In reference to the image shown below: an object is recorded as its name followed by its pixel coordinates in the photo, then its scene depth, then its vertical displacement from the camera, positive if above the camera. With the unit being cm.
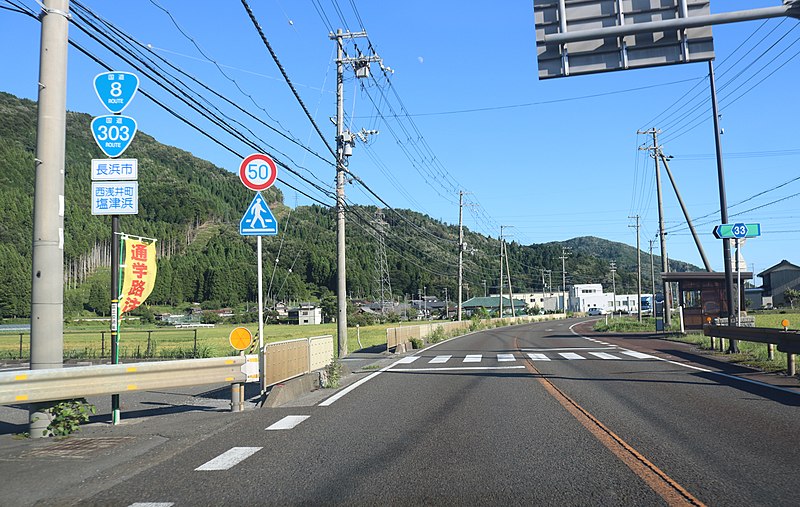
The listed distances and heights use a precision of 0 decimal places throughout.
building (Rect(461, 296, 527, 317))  13325 -219
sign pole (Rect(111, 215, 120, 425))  1020 +23
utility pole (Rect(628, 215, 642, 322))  6485 +155
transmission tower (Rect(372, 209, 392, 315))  4109 +421
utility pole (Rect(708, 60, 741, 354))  2250 +299
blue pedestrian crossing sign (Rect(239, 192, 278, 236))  1173 +137
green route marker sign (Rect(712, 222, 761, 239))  2127 +195
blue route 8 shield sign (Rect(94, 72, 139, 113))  996 +325
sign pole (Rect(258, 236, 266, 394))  1125 -81
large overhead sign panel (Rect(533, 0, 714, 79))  1188 +474
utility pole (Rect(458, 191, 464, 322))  6028 +513
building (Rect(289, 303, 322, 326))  10181 -287
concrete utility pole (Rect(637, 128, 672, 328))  4500 +384
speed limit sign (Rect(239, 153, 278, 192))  1192 +232
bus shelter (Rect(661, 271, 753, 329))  3409 -16
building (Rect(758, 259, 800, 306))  10881 +161
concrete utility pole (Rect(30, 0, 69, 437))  895 +120
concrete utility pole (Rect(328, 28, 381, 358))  2539 +579
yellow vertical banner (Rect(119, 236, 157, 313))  1071 +47
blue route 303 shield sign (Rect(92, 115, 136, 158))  990 +255
